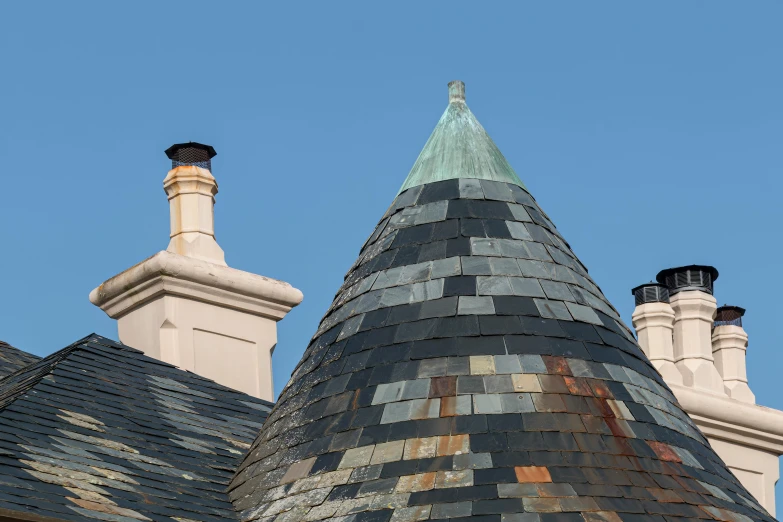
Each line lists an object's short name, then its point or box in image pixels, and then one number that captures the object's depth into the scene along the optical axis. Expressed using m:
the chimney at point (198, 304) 22.08
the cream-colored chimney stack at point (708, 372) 25.50
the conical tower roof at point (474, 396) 14.38
